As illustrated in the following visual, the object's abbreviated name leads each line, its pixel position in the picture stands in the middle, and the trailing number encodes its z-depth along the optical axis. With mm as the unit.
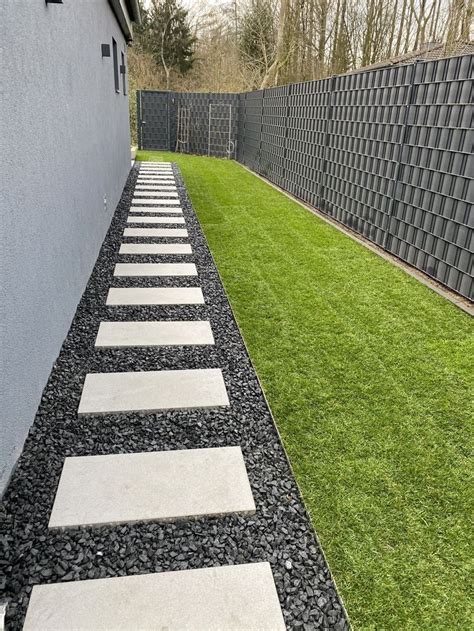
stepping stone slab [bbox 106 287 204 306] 3867
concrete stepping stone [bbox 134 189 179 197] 8380
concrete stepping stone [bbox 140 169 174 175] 10961
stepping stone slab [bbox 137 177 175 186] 9600
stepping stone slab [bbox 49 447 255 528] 1849
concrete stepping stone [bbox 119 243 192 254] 5184
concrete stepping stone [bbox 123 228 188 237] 5820
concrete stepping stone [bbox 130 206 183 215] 7115
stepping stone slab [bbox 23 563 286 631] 1456
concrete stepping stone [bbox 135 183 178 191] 9016
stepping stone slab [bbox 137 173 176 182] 10159
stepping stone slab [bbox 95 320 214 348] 3201
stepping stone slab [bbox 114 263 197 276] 4531
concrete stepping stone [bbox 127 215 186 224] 6512
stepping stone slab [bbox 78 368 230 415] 2520
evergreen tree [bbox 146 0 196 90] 25281
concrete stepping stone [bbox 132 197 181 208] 7660
